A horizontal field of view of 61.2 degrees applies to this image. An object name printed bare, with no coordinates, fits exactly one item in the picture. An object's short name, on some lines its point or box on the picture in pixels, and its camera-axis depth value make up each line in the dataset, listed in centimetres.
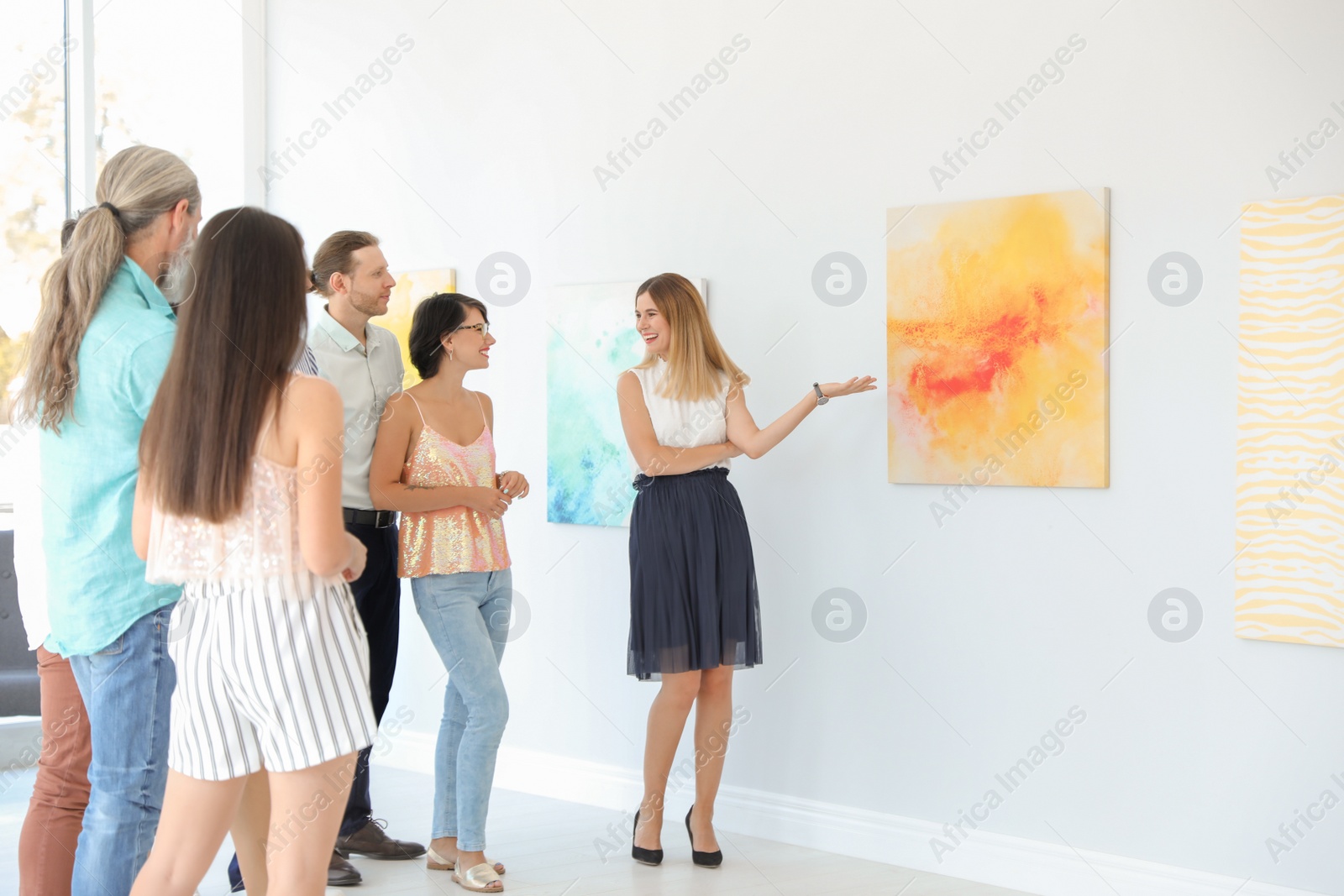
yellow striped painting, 291
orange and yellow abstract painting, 324
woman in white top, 346
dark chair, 438
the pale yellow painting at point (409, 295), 475
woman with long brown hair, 189
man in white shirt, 341
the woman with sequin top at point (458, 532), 325
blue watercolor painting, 423
